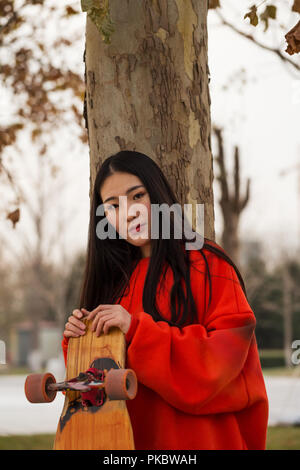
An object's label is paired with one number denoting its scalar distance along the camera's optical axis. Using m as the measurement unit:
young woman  2.24
